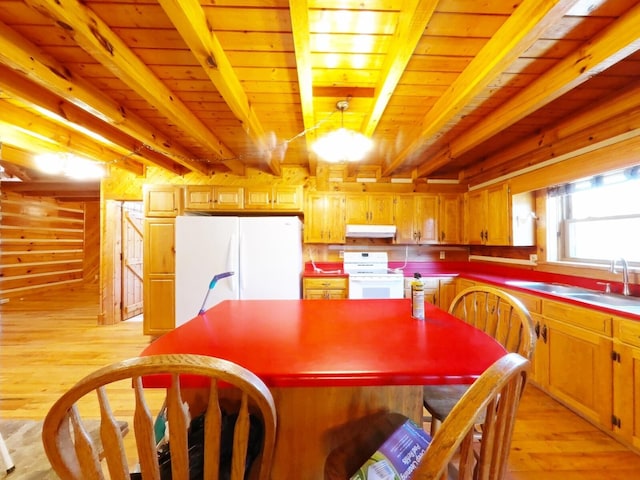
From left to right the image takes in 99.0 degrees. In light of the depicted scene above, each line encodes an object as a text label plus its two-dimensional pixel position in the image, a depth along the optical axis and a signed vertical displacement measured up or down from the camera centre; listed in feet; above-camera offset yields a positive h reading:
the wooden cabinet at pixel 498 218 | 9.70 +0.84
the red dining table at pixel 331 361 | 2.70 -1.29
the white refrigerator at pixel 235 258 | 10.50 -0.63
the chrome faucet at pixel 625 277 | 6.70 -0.96
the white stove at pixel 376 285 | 10.93 -1.79
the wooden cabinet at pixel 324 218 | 12.32 +1.05
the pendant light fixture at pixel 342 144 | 6.50 +2.38
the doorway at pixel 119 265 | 13.20 -1.10
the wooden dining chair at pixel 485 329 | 3.72 -1.50
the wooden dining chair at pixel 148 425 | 1.76 -1.23
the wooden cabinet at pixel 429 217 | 12.47 +1.05
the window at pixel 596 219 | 7.09 +0.57
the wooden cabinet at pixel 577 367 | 5.73 -3.01
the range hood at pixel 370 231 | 12.03 +0.44
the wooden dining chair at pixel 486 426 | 1.50 -1.15
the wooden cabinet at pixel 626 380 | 5.18 -2.78
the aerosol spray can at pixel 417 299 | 4.48 -0.99
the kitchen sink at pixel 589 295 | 5.91 -1.48
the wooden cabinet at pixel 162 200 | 11.84 +1.87
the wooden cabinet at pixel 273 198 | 12.03 +1.93
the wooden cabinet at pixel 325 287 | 11.10 -1.90
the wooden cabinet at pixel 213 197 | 11.93 +1.98
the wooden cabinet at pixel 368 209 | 12.41 +1.44
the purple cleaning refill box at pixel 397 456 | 2.42 -2.02
